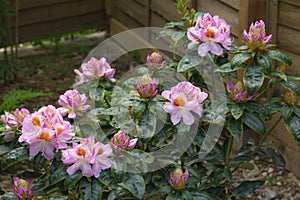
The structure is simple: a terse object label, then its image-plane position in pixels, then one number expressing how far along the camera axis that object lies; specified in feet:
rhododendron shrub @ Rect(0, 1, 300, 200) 7.55
